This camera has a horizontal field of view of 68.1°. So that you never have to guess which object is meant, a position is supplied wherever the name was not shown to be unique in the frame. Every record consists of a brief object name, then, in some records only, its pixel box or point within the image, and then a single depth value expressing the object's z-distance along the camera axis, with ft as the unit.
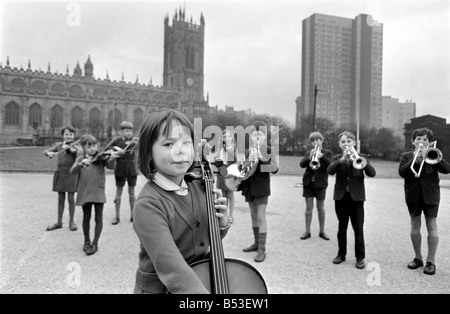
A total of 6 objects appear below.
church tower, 326.42
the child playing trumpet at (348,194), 14.35
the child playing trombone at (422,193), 13.39
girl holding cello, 4.29
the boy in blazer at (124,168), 21.25
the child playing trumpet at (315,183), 18.24
